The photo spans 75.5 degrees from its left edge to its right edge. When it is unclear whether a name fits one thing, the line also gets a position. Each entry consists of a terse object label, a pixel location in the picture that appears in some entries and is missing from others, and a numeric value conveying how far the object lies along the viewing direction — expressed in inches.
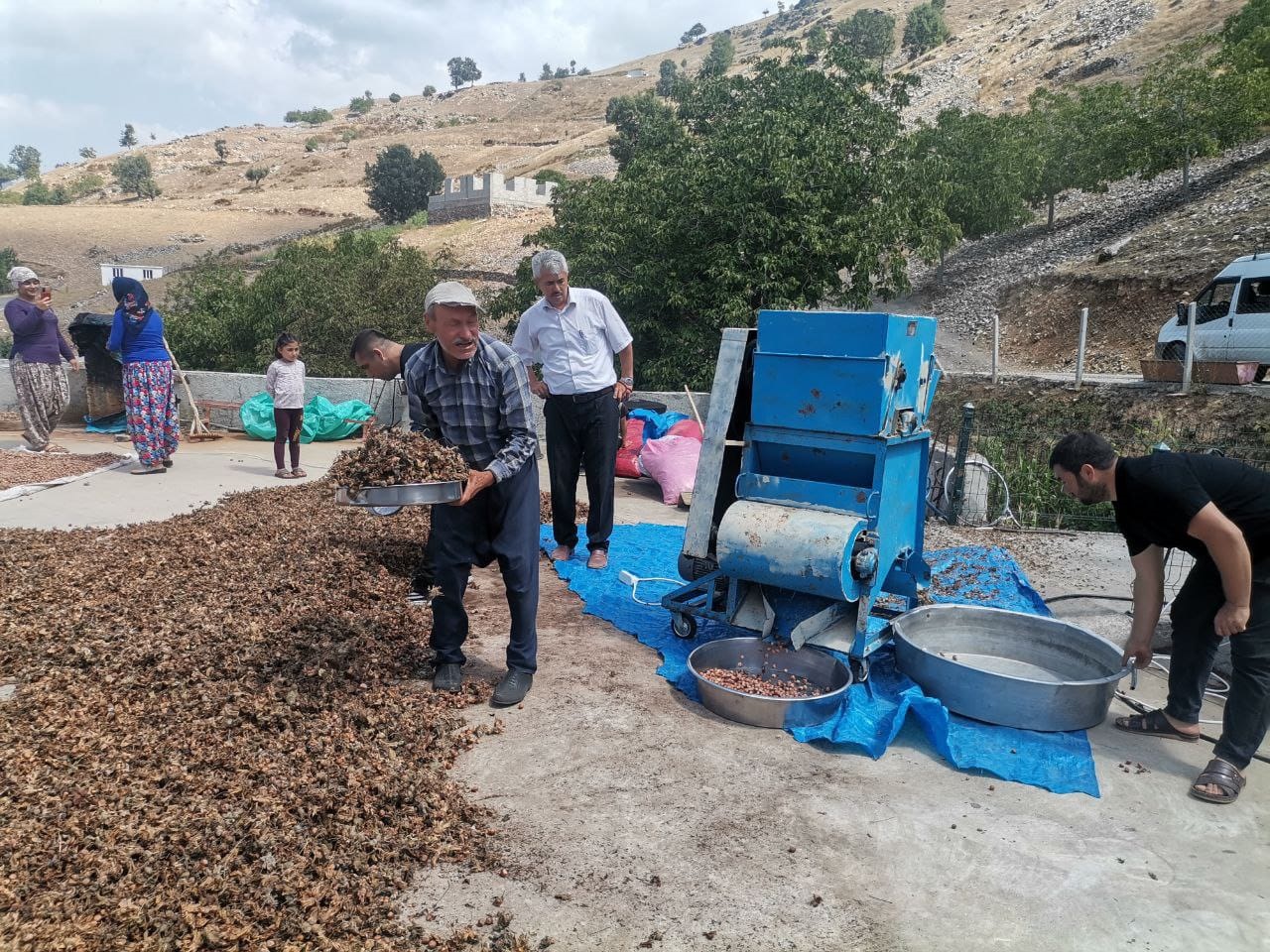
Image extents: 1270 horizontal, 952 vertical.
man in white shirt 204.8
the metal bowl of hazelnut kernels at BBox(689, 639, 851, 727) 135.7
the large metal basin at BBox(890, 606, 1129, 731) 134.7
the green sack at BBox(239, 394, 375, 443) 410.6
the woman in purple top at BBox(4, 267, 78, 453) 308.3
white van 529.0
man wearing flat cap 135.3
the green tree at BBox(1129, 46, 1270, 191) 956.6
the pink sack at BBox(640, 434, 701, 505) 296.7
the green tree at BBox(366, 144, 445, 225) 2071.9
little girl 309.6
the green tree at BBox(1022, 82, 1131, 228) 1075.3
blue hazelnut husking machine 146.3
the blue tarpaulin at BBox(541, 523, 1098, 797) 126.9
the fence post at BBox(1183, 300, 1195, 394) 428.5
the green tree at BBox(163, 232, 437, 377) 571.5
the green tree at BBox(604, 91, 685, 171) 792.9
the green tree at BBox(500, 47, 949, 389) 458.9
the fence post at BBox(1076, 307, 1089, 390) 510.7
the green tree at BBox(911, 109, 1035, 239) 1154.7
